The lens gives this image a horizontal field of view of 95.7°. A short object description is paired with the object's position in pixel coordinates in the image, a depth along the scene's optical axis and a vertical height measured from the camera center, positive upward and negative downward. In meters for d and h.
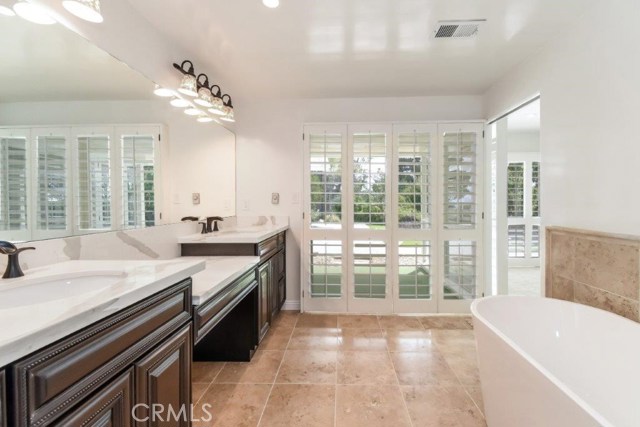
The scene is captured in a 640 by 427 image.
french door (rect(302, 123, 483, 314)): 3.06 -0.07
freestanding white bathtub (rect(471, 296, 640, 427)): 1.02 -0.72
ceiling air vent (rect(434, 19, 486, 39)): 1.87 +1.20
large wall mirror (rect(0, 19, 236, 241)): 1.13 +0.35
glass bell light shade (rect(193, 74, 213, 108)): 2.24 +0.91
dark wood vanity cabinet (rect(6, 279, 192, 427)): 0.64 -0.44
